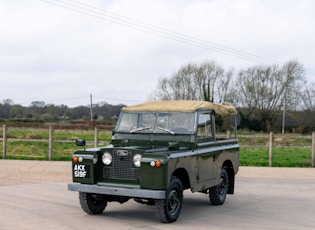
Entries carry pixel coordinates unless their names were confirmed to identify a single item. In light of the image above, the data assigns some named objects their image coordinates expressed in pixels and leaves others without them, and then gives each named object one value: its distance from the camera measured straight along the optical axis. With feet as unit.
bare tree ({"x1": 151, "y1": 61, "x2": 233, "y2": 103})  188.24
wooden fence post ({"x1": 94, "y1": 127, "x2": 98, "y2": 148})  66.45
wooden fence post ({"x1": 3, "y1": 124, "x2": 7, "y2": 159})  68.64
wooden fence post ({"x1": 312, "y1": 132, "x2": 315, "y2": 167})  65.21
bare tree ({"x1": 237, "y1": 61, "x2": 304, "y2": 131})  200.64
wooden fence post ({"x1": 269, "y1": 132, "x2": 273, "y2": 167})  65.05
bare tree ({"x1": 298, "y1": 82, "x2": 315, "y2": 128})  202.49
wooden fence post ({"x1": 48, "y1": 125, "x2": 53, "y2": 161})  67.68
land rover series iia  27.12
